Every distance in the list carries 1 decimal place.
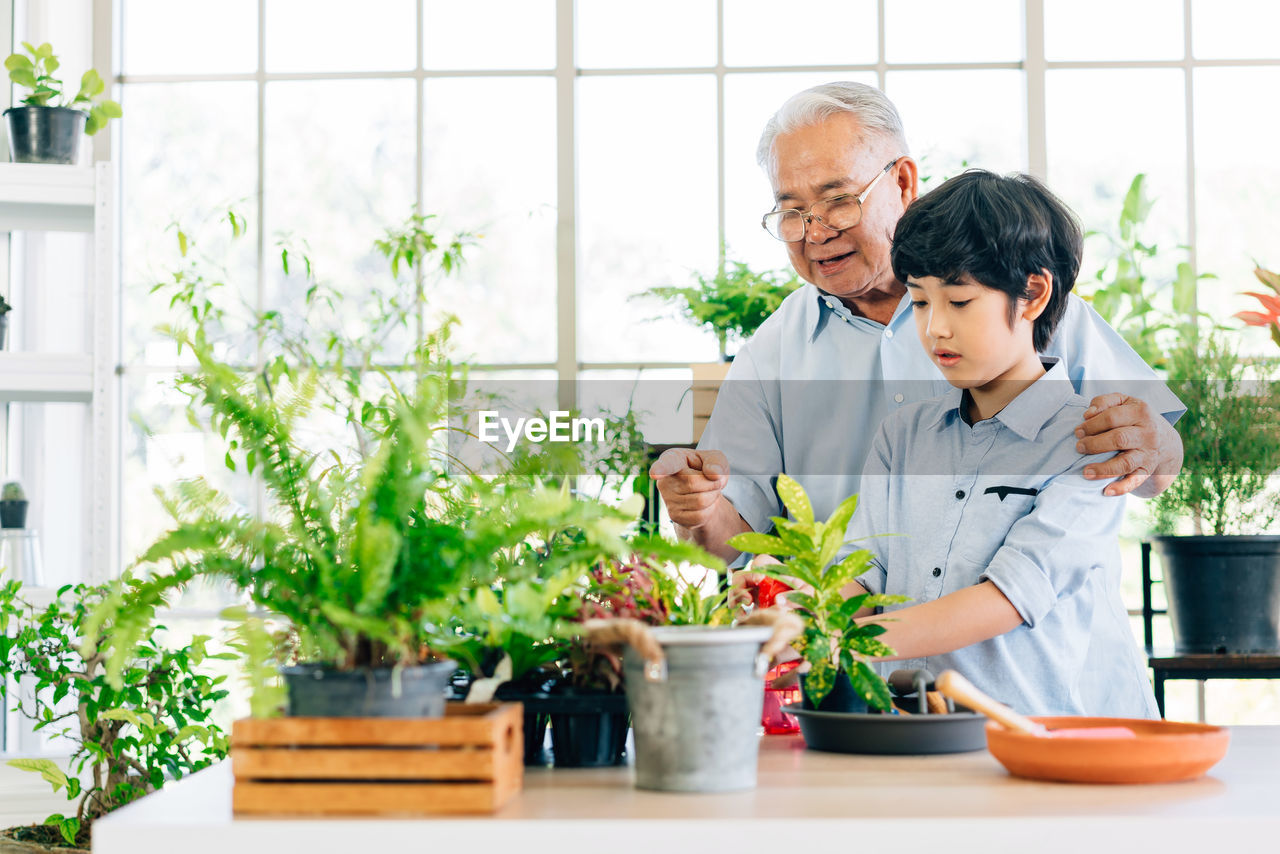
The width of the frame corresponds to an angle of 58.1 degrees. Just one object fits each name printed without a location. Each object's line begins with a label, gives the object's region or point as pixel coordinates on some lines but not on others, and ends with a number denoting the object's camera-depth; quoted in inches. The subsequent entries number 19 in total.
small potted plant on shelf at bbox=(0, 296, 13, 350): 117.0
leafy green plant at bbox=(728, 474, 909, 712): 45.5
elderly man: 81.7
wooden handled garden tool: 40.2
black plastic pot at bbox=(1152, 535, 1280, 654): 110.3
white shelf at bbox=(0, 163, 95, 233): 112.1
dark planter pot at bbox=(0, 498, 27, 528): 115.0
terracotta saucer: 38.4
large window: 142.7
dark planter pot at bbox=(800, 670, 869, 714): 48.8
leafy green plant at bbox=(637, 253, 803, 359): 122.8
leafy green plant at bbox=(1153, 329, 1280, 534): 112.8
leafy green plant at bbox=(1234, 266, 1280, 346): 89.8
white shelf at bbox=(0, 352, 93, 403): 110.5
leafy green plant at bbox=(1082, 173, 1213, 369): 128.6
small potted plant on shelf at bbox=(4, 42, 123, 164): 113.9
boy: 60.8
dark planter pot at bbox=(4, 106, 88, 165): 113.7
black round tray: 45.1
